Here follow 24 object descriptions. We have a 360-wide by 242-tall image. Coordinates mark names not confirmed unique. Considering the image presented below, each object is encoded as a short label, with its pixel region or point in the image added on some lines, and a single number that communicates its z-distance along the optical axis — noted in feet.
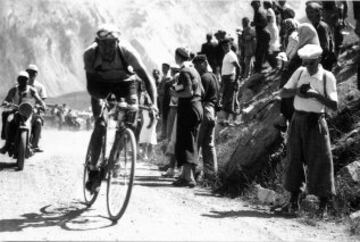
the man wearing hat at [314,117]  26.86
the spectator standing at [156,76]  60.71
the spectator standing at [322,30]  34.40
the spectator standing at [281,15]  60.90
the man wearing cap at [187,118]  35.88
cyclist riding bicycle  24.39
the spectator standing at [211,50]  56.90
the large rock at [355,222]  25.41
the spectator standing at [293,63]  32.35
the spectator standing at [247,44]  61.16
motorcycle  41.32
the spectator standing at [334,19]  49.90
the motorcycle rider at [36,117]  49.01
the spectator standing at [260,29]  54.08
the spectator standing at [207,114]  37.96
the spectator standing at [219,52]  56.77
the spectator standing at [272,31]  55.88
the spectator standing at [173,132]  39.81
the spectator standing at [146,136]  49.60
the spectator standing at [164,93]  51.25
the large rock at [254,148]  34.32
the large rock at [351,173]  29.04
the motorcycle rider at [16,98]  43.34
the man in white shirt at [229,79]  50.65
